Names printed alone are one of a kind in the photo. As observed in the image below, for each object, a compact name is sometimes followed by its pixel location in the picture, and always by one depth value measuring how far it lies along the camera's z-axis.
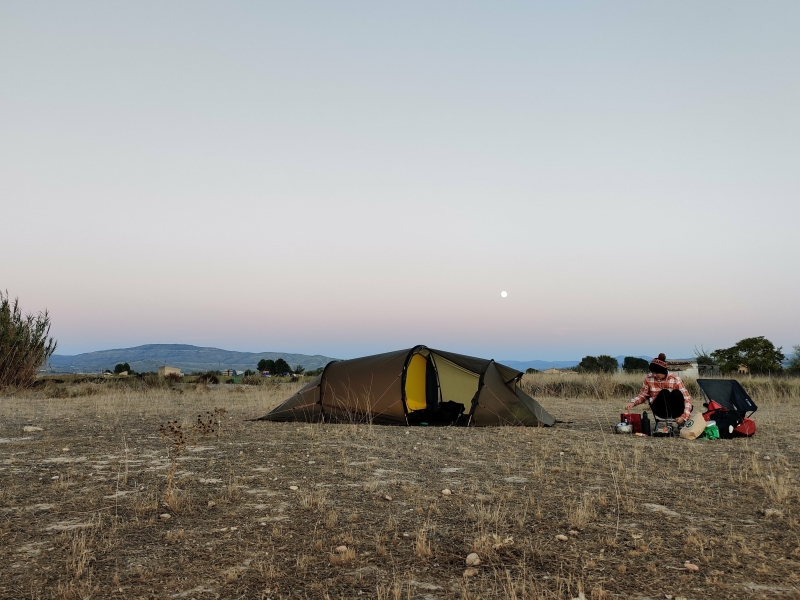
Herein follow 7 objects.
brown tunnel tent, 12.99
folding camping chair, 11.38
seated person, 11.37
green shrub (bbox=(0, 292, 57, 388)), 22.36
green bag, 11.13
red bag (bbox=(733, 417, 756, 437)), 11.41
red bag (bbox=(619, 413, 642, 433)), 11.66
